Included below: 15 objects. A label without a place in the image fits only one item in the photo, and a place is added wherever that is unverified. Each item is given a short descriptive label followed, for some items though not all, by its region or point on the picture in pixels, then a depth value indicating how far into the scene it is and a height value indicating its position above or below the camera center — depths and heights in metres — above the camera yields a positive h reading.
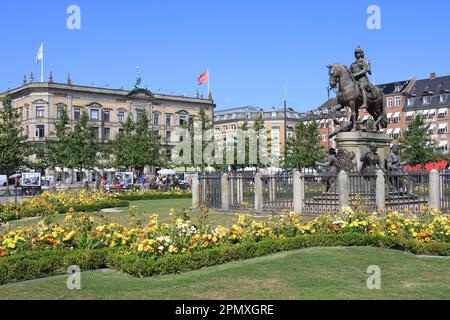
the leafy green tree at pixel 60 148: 58.00 +2.48
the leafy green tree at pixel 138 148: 66.75 +2.67
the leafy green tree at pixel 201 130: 57.85 +4.24
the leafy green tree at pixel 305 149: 57.72 +1.96
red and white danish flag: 78.87 +13.06
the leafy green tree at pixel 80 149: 57.56 +2.28
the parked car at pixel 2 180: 64.19 -1.02
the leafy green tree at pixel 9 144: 46.50 +2.43
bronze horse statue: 20.77 +2.83
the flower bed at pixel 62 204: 22.98 -1.56
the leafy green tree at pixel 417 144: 58.66 +2.23
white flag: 66.88 +14.36
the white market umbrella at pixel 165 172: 64.03 -0.35
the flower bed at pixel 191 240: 10.05 -1.54
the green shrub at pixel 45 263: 9.60 -1.69
